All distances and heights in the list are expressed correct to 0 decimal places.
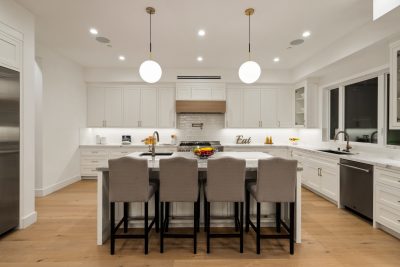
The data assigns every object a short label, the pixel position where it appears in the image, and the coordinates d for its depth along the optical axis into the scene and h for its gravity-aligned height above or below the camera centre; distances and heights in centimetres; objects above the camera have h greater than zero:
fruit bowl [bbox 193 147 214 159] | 289 -26
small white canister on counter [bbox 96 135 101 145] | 601 -19
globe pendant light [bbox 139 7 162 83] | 281 +80
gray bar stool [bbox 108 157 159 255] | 228 -54
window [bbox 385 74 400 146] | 335 -2
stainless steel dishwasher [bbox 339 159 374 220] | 302 -80
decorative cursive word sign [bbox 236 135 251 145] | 614 -21
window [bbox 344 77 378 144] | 378 +41
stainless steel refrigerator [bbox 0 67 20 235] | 253 -20
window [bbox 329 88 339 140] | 479 +46
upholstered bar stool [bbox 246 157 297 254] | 228 -53
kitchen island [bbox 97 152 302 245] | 253 -101
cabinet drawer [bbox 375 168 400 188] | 258 -55
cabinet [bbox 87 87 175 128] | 587 +68
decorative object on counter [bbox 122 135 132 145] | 597 -19
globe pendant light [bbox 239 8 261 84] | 280 +79
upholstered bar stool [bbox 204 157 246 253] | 229 -51
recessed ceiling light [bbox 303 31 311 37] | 358 +165
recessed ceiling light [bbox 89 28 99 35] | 352 +166
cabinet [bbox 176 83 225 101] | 576 +109
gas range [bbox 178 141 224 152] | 523 -32
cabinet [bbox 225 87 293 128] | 594 +67
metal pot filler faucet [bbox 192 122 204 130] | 611 +21
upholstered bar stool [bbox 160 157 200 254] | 229 -53
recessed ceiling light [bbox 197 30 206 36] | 355 +164
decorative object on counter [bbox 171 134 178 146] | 603 -18
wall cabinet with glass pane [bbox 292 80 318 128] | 528 +69
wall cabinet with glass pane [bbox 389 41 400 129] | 280 +62
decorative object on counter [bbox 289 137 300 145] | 589 -21
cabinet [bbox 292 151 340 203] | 378 -80
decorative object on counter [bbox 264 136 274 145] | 613 -24
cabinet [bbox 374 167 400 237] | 259 -82
